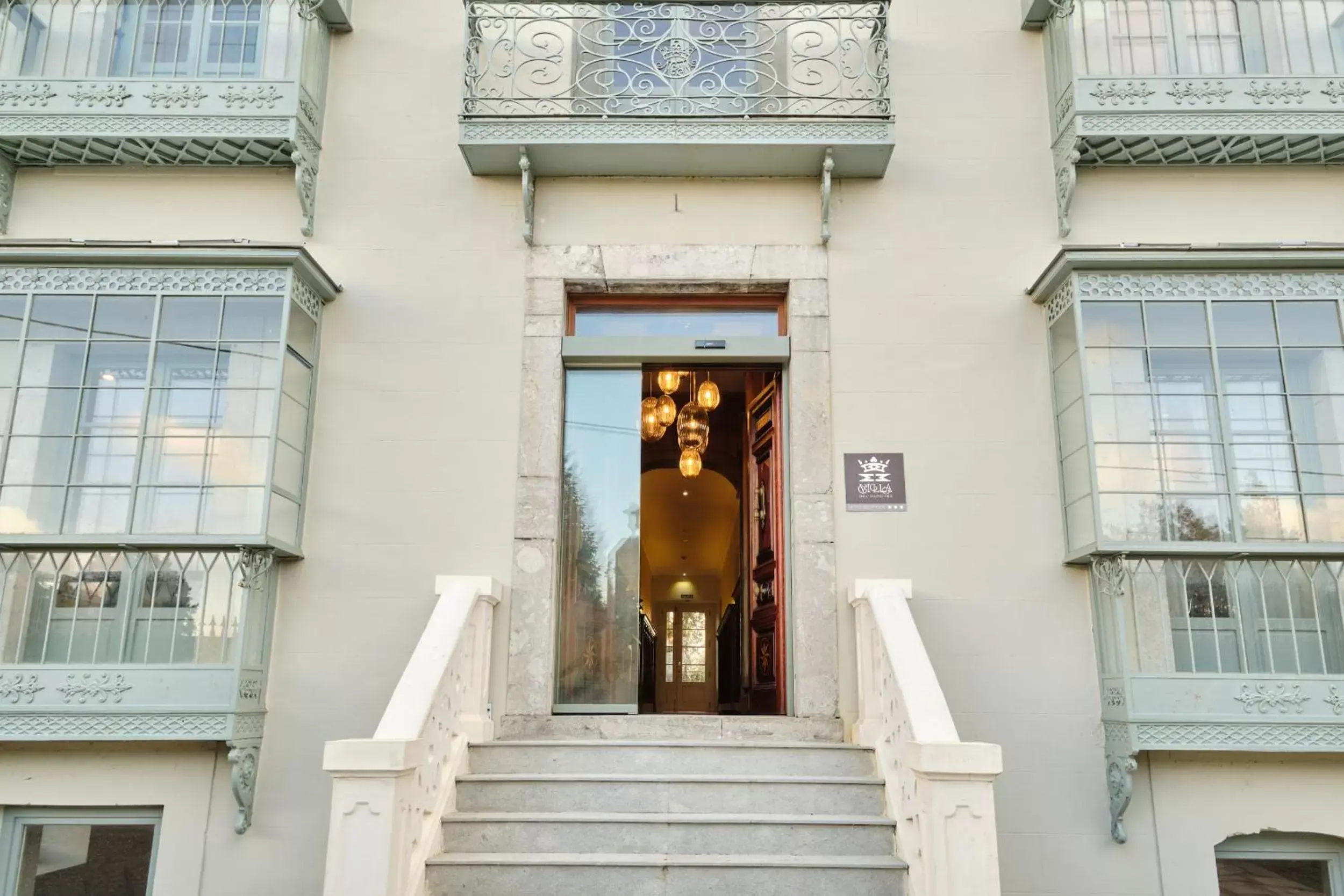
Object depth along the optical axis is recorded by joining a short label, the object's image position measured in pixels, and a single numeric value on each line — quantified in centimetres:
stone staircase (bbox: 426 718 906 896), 432
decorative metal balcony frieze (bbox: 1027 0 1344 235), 604
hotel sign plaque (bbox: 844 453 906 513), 593
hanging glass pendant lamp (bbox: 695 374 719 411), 884
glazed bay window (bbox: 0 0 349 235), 610
